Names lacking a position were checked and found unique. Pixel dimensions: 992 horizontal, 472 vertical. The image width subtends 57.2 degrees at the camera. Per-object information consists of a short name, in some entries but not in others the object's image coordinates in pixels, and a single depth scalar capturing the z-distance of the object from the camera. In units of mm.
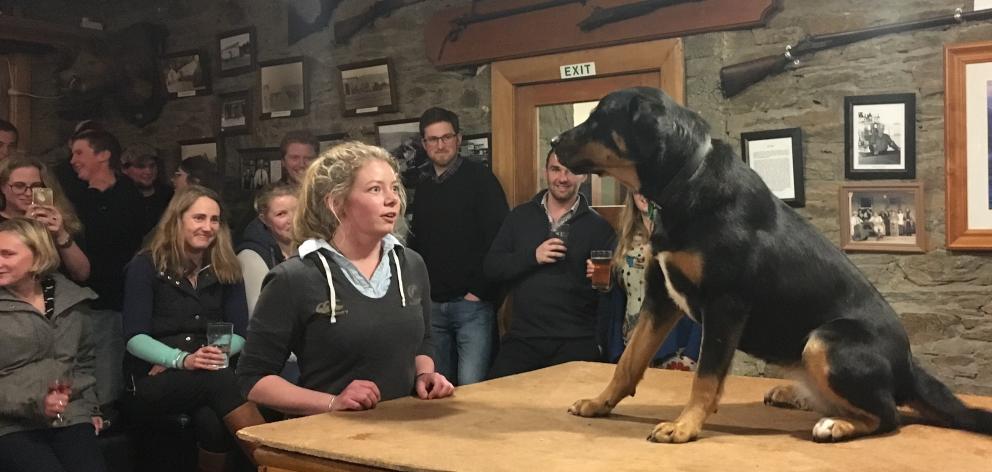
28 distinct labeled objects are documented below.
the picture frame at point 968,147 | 3477
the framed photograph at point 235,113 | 5871
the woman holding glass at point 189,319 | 3531
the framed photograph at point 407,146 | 5125
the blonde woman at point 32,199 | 3785
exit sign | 4453
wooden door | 4280
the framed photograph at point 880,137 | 3619
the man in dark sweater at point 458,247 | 4445
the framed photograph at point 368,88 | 5230
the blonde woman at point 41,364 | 3119
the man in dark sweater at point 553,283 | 3893
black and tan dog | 1532
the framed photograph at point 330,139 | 5477
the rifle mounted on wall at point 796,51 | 3504
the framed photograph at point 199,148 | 6004
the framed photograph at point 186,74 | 6051
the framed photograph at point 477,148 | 4875
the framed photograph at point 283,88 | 5637
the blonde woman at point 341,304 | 2000
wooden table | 1412
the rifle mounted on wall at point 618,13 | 4227
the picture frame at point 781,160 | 3865
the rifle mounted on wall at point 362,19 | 5207
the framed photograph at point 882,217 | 3611
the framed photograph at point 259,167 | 5742
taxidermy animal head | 6277
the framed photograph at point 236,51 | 5832
